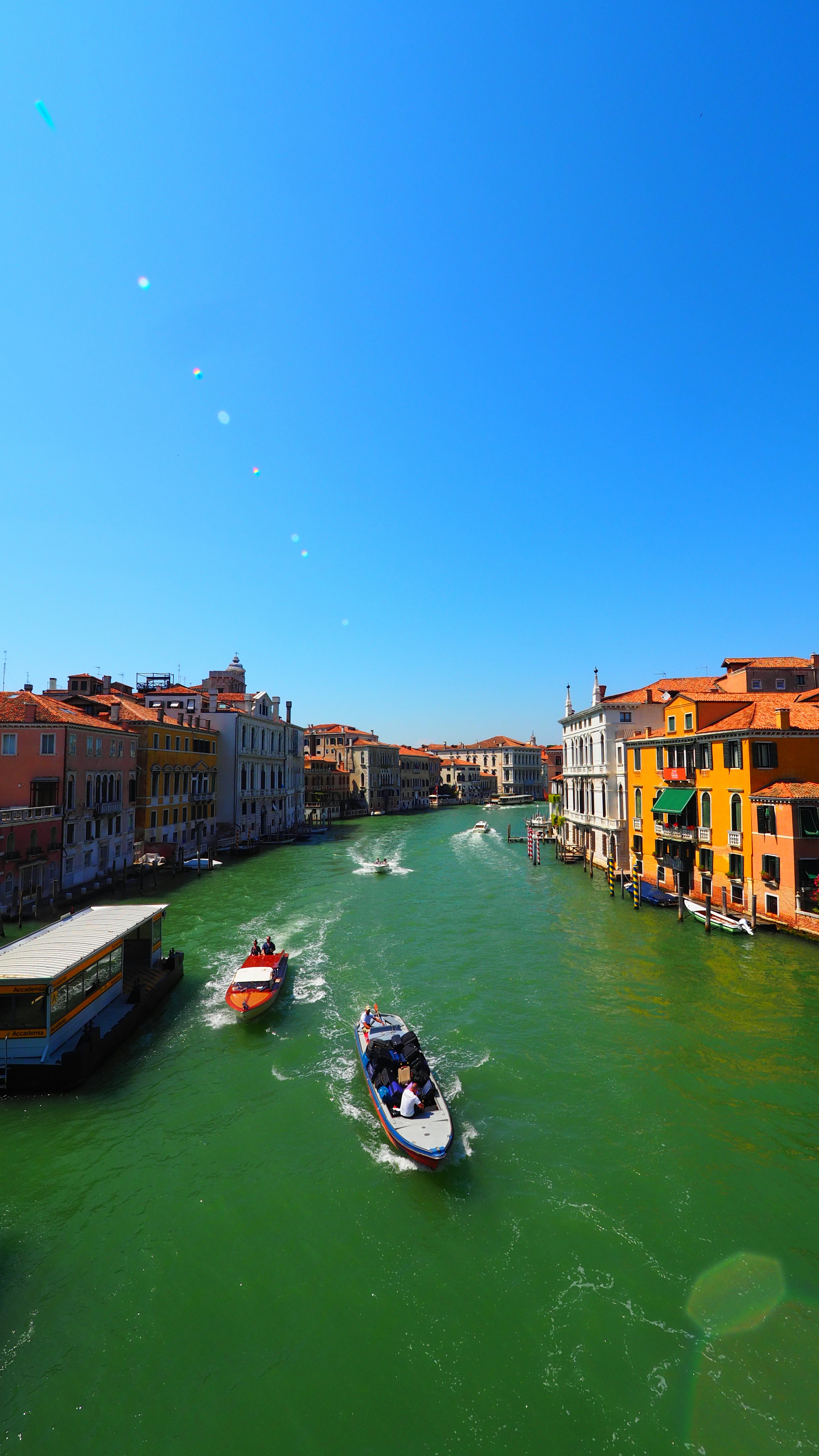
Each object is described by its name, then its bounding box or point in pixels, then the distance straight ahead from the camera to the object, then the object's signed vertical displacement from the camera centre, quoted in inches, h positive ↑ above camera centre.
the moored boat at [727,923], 1032.8 -237.4
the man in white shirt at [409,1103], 482.6 -244.2
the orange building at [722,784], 1055.0 -8.0
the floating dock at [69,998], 566.9 -215.8
